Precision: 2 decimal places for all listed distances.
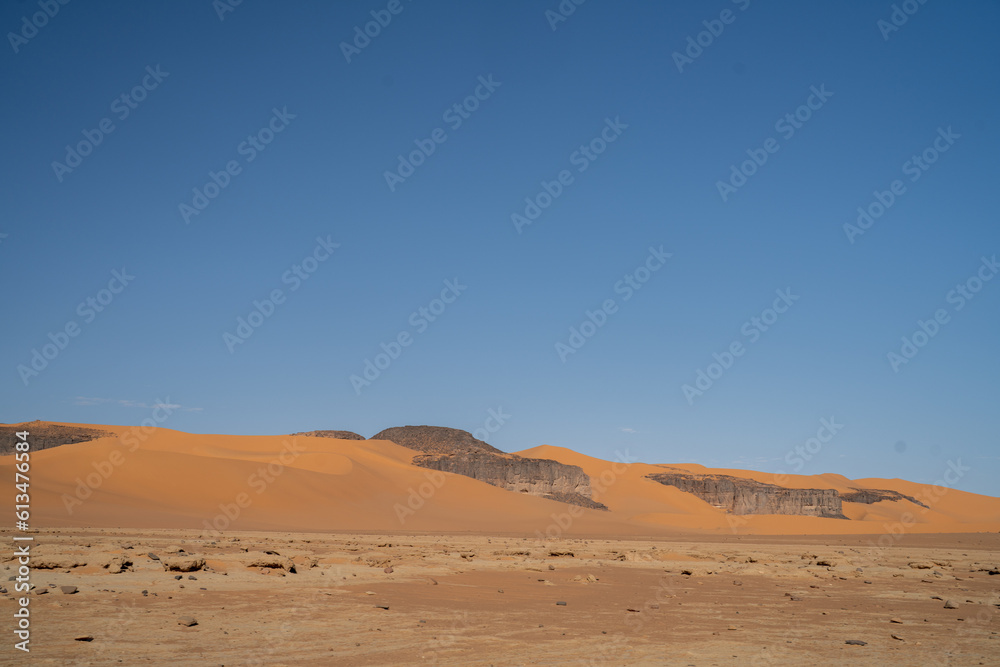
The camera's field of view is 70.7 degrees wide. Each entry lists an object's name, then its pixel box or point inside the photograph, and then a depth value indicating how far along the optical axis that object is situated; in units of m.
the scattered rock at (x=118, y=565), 11.47
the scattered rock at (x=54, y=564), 11.27
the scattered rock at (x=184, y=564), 12.12
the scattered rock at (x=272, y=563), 13.02
